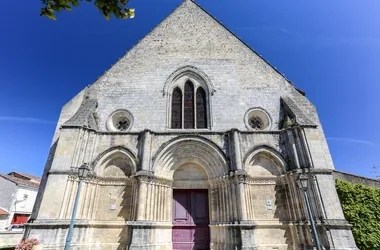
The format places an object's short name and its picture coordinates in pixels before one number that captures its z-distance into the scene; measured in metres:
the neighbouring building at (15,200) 21.55
